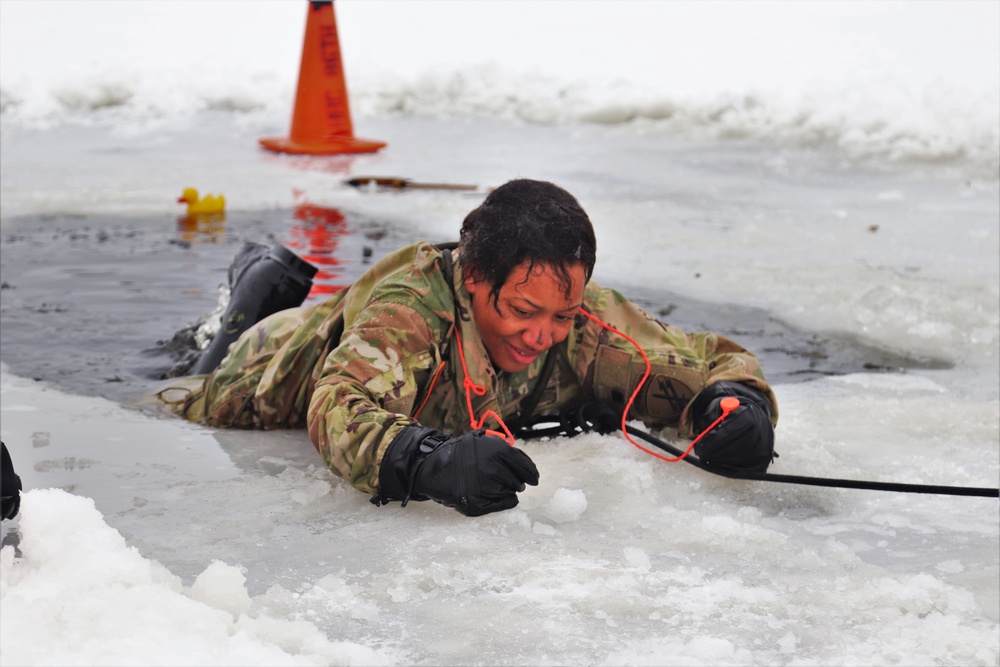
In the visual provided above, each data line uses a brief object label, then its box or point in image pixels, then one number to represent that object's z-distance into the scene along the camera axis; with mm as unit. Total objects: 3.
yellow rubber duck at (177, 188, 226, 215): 14687
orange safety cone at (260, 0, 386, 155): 17781
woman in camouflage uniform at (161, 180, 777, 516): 5465
